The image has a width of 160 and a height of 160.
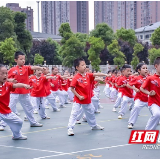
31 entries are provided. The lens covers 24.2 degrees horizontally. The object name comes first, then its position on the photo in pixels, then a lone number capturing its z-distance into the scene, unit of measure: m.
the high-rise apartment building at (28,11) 135.88
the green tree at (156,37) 50.21
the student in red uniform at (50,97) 13.06
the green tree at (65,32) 43.44
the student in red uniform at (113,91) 18.86
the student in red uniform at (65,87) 16.97
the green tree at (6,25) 42.73
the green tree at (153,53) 49.42
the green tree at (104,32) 56.94
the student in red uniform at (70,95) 19.27
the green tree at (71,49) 42.72
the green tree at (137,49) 49.31
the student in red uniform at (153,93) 7.30
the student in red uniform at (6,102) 7.44
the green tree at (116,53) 46.41
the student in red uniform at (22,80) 9.42
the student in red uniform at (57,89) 15.45
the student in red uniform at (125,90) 11.16
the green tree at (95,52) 43.31
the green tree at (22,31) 46.28
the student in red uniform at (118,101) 13.34
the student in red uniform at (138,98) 9.06
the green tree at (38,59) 50.01
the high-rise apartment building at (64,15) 111.12
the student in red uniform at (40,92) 11.27
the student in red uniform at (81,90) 8.55
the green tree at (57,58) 59.12
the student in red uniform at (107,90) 22.08
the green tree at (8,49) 38.62
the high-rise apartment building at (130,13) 101.94
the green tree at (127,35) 55.25
